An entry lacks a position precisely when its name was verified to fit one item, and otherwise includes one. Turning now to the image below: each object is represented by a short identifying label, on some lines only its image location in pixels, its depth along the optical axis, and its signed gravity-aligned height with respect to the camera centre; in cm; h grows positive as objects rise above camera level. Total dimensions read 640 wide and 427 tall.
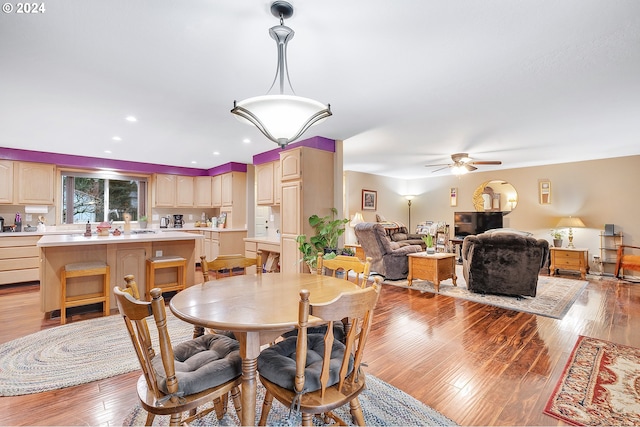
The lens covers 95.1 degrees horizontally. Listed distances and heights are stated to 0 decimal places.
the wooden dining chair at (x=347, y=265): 199 -37
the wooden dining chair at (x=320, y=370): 117 -70
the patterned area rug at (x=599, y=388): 173 -118
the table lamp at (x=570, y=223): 579 -15
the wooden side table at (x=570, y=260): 552 -86
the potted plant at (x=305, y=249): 386 -44
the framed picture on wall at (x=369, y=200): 797 +45
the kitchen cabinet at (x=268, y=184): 492 +57
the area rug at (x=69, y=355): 207 -115
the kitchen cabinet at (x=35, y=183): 508 +60
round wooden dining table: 126 -45
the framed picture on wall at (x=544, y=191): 652 +56
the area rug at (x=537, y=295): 367 -115
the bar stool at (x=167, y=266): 373 -72
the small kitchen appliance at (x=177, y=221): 700 -11
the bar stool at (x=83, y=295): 314 -79
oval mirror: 709 +48
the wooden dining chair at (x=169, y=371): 116 -70
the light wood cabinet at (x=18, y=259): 469 -69
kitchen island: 325 -47
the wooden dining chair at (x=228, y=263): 222 -38
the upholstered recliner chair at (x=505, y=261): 396 -64
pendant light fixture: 171 +66
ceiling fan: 542 +98
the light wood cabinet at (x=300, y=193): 412 +34
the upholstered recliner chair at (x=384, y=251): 510 -62
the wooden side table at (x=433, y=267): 443 -80
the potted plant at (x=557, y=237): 618 -45
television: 723 -15
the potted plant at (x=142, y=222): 659 -12
